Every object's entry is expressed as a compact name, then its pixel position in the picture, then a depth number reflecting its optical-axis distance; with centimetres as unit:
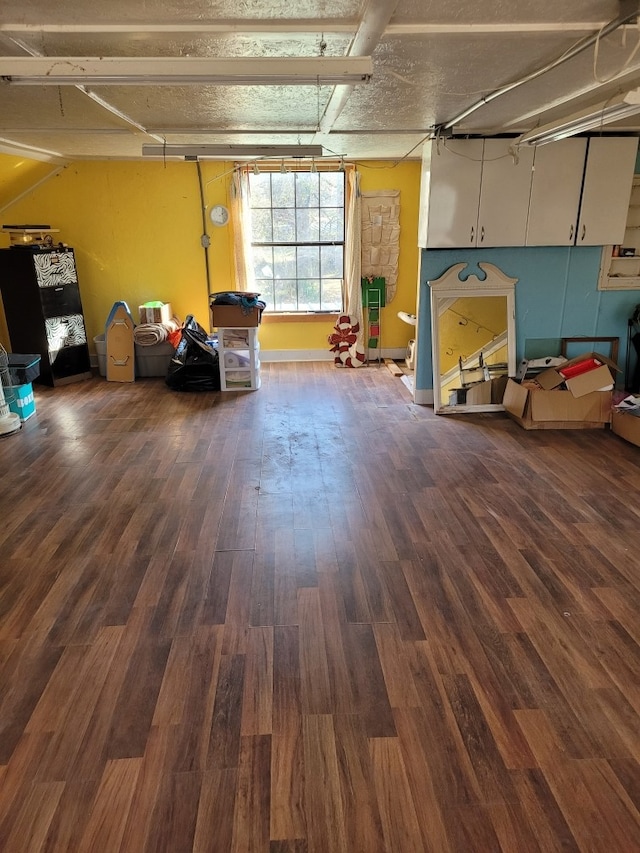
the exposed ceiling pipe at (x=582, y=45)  205
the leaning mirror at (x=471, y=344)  498
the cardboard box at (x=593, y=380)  443
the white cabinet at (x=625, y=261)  486
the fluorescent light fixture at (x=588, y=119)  296
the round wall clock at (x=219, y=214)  630
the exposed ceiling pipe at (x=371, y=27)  194
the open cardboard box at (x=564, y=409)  449
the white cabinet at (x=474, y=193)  454
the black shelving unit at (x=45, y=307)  550
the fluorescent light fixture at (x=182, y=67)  220
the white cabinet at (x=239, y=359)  566
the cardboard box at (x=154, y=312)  621
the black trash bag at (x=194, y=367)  577
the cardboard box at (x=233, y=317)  549
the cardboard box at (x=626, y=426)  414
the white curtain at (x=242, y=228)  620
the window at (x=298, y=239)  638
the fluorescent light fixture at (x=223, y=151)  409
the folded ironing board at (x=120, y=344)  604
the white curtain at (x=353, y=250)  626
